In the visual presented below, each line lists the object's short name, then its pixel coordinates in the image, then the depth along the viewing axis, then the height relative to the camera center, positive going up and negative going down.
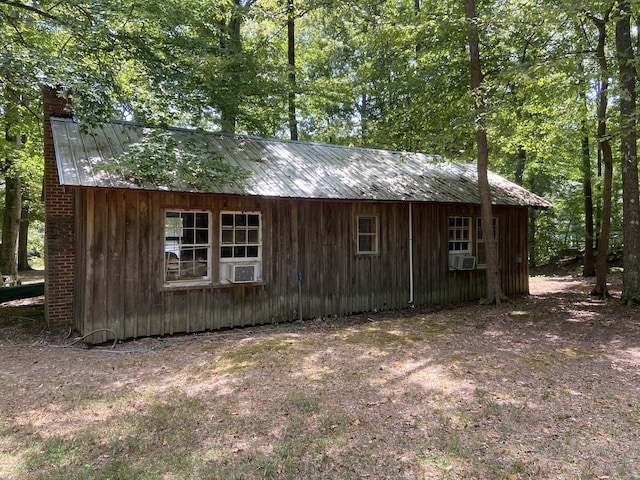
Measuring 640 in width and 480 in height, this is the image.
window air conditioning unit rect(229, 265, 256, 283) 8.05 -0.50
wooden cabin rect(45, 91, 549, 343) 7.15 +0.21
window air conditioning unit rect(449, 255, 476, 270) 11.02 -0.41
